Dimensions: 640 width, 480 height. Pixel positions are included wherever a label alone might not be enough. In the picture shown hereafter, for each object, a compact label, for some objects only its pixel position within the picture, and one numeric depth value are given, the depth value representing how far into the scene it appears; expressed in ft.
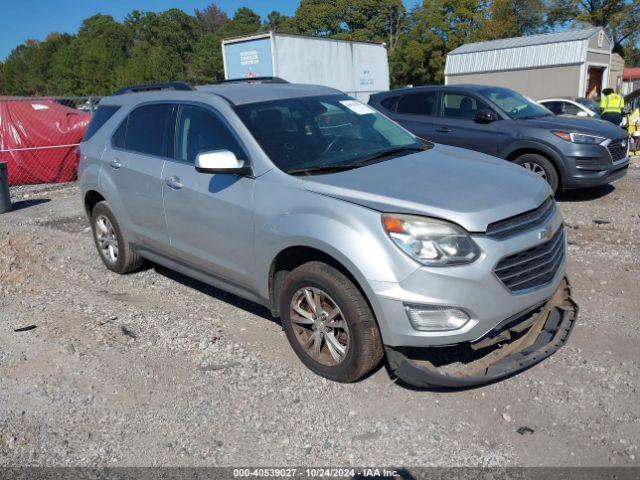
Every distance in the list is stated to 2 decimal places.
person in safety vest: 44.37
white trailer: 57.11
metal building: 102.89
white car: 52.60
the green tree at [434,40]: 168.66
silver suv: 10.33
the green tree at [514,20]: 165.78
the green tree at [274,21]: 271.90
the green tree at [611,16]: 151.94
